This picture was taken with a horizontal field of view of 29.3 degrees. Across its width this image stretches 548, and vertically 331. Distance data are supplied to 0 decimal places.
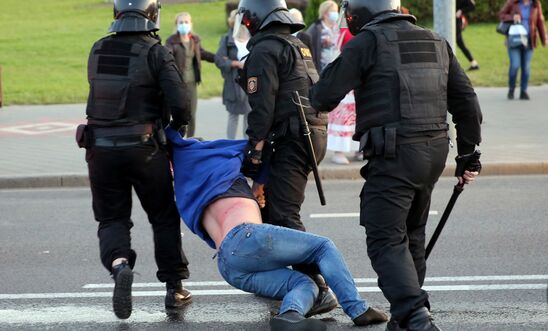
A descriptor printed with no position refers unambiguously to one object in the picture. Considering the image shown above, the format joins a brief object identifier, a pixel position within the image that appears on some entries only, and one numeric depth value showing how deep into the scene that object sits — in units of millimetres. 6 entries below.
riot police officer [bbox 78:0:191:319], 5992
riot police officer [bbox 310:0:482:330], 5117
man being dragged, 5281
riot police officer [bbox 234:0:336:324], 6211
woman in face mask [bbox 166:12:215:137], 12344
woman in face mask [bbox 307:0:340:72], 11656
